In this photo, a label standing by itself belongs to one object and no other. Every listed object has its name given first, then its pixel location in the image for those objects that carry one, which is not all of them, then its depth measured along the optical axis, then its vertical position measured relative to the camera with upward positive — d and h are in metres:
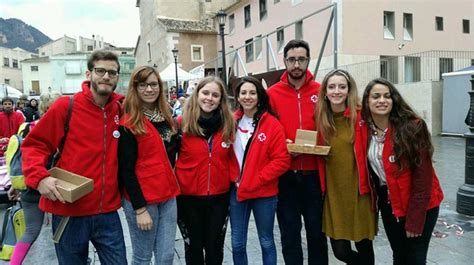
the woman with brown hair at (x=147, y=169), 2.88 -0.49
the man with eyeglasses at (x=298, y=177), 3.46 -0.70
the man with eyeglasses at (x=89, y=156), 2.68 -0.34
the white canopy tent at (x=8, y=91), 20.53 +1.06
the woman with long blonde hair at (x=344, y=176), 3.15 -0.64
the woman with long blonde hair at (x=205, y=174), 3.30 -0.62
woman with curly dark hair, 2.86 -0.56
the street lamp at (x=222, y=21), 13.56 +2.96
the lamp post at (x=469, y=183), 5.59 -1.32
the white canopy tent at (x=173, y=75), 18.58 +1.42
